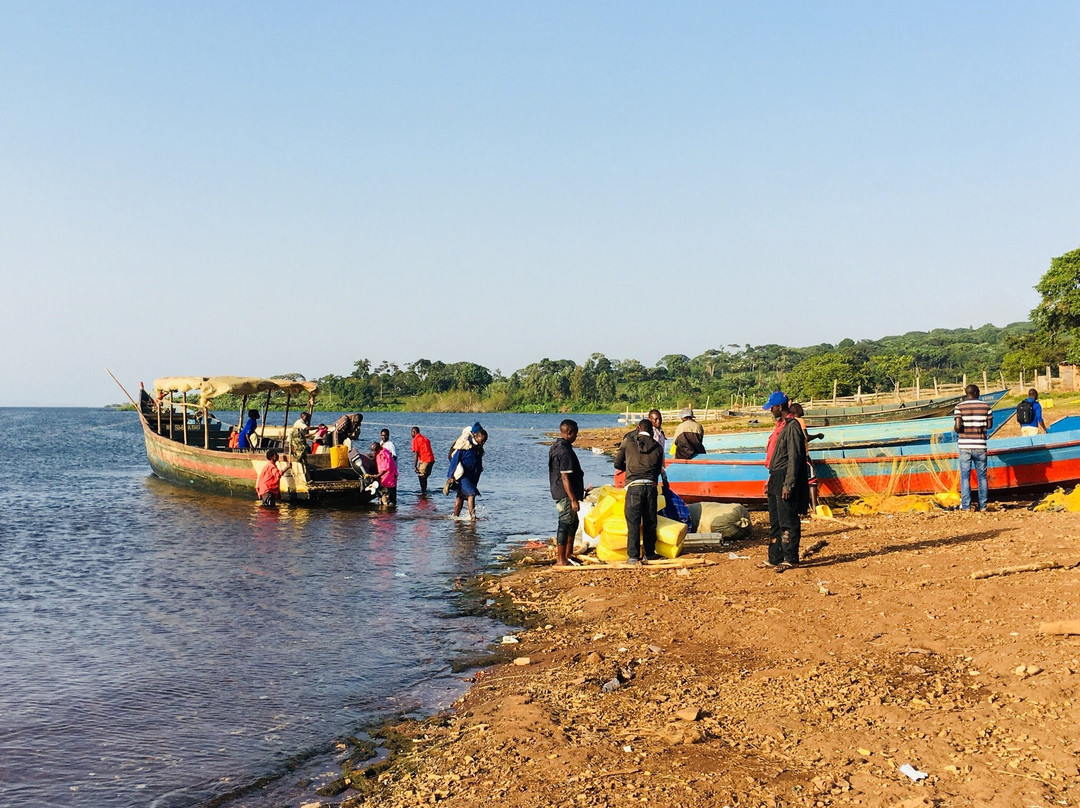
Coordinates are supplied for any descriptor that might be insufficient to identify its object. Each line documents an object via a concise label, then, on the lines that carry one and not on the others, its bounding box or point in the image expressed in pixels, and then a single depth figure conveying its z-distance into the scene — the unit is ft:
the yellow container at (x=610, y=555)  35.24
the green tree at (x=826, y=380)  262.88
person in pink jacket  66.13
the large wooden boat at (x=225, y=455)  66.64
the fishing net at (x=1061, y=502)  40.06
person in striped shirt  41.73
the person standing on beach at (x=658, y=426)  37.79
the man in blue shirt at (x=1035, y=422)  52.39
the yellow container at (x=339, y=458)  67.51
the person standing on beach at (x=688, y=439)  52.70
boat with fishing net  46.34
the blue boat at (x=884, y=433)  56.49
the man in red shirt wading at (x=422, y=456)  71.67
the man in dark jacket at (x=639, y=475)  32.30
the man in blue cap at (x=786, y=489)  29.50
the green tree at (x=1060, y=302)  173.27
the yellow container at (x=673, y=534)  34.91
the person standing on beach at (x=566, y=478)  34.47
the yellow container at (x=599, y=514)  36.09
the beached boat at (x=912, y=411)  105.14
